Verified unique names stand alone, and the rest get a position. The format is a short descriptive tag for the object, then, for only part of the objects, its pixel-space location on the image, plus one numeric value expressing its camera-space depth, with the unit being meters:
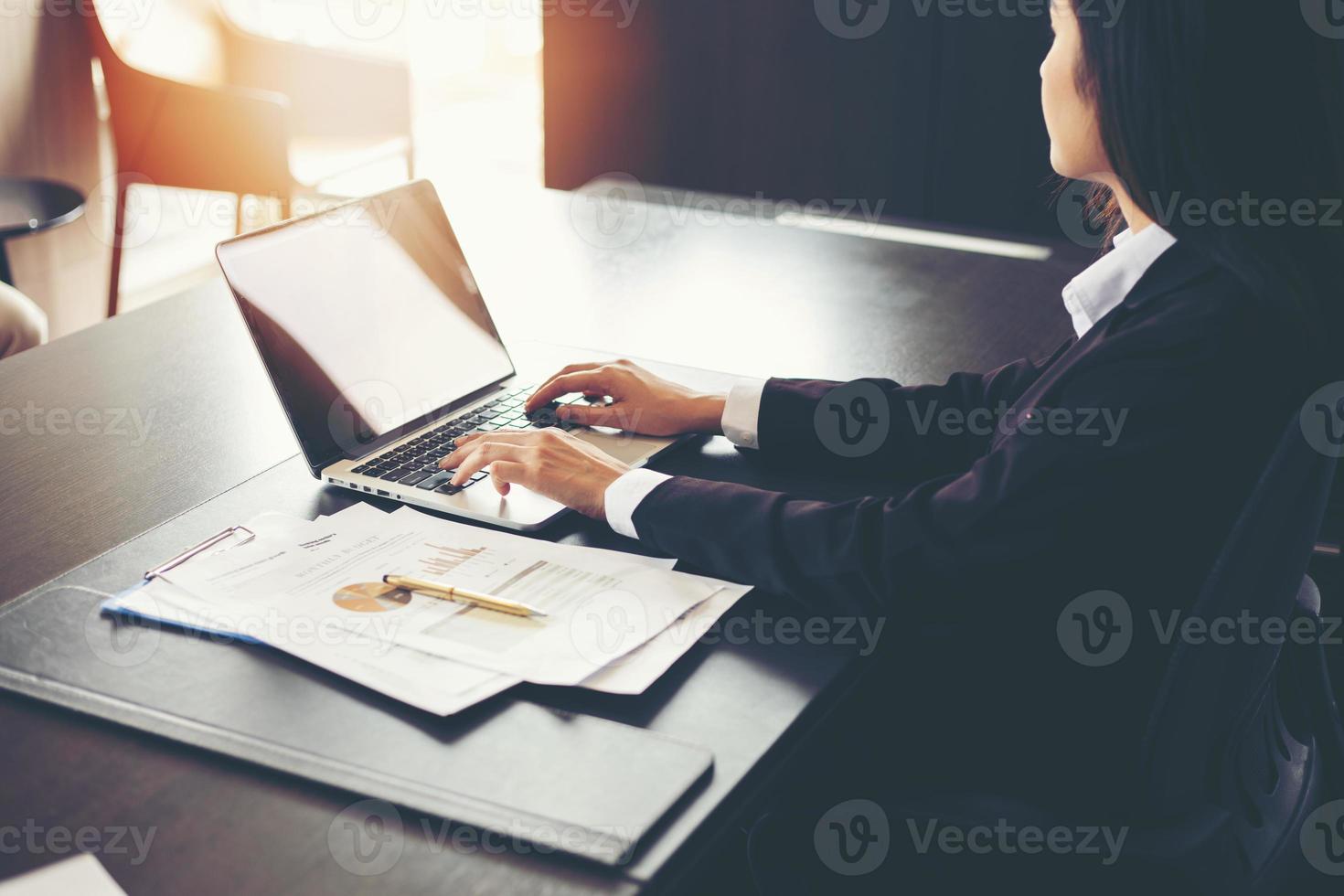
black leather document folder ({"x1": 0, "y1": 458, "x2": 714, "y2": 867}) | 0.76
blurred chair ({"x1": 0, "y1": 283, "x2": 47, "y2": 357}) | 2.31
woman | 0.92
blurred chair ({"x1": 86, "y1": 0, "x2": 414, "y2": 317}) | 3.43
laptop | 1.19
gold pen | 0.96
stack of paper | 0.89
